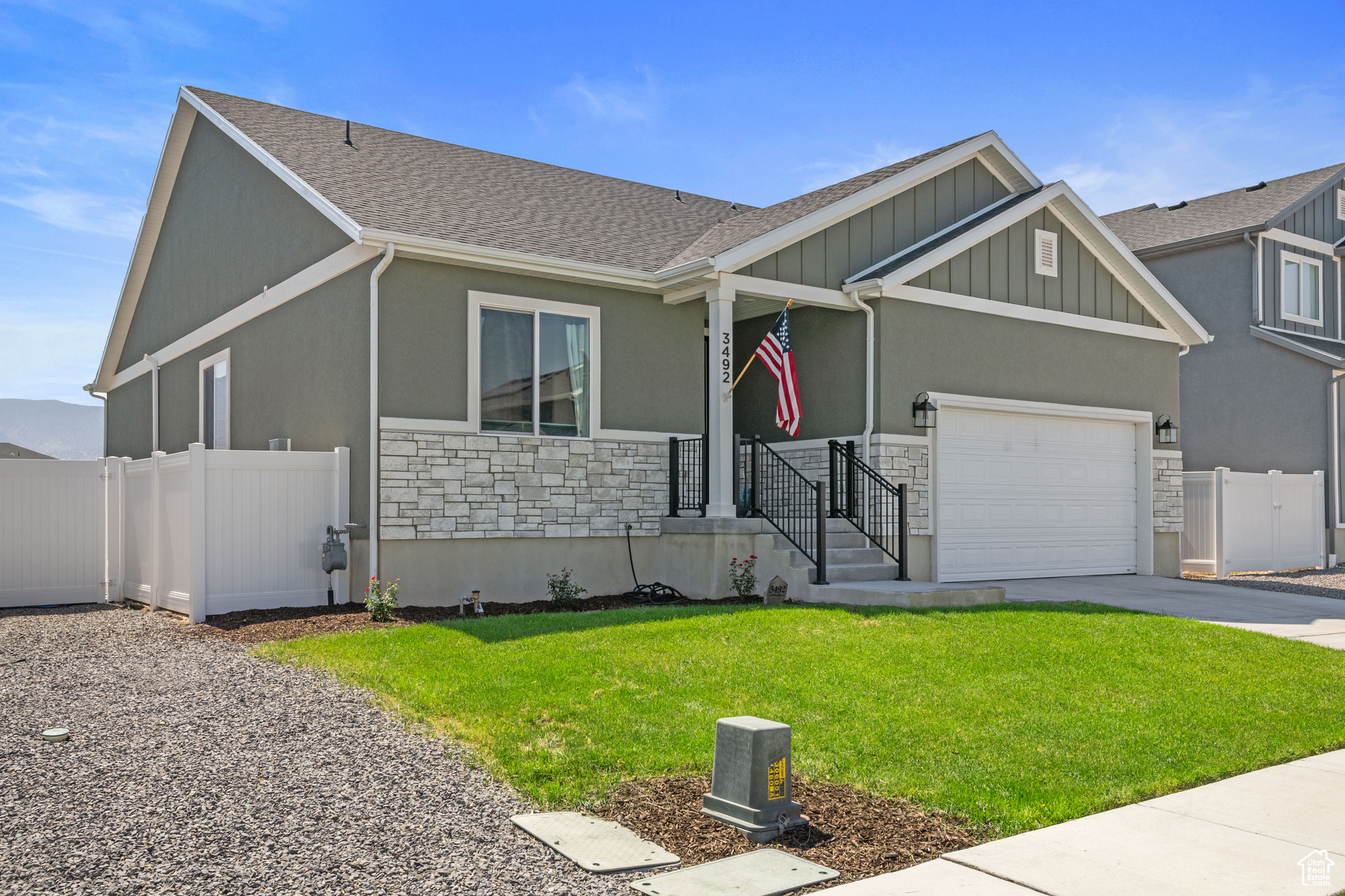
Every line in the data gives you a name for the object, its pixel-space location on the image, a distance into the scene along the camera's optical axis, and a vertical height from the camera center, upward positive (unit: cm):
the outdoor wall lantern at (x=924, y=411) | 1255 +52
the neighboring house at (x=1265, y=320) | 1889 +252
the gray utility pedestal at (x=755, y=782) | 431 -137
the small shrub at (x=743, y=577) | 1120 -130
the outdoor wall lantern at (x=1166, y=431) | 1497 +33
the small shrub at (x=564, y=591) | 1104 -145
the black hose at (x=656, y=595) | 1136 -153
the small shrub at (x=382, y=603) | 995 -139
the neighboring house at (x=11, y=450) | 2141 +14
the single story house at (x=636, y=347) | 1105 +131
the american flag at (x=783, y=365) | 1149 +99
